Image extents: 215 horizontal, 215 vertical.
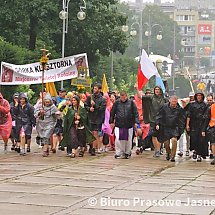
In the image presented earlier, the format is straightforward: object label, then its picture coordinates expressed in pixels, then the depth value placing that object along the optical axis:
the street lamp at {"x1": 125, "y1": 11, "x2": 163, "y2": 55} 45.93
